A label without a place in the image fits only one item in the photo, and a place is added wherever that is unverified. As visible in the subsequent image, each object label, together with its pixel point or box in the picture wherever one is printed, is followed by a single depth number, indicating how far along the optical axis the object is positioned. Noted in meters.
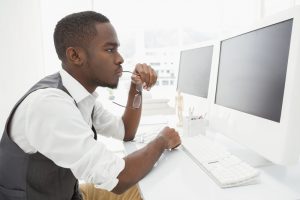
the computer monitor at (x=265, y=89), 0.66
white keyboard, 0.70
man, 0.67
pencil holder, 1.15
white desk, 0.66
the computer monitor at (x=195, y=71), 1.25
